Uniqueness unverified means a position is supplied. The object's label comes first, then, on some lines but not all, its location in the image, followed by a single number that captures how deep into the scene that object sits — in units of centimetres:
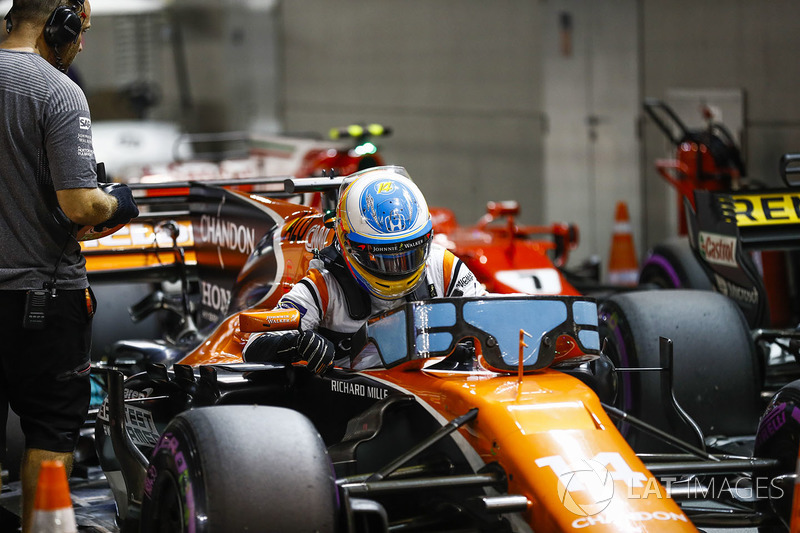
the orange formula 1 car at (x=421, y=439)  568
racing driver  747
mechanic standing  675
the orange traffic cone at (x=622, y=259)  2492
